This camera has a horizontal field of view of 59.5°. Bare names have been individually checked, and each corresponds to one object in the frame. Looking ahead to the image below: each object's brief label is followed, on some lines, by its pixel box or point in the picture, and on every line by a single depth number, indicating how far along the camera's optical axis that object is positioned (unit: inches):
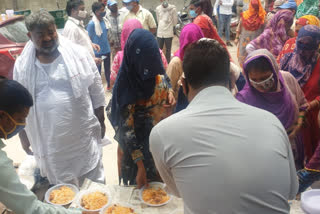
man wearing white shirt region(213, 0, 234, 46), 335.8
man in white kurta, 88.1
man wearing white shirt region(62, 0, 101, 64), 178.5
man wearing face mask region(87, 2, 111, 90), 221.1
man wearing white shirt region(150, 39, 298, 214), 38.8
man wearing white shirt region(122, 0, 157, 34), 223.5
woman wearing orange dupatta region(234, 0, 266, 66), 222.5
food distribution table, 72.4
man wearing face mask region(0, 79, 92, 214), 56.8
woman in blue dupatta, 73.5
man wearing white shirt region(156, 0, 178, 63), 265.7
